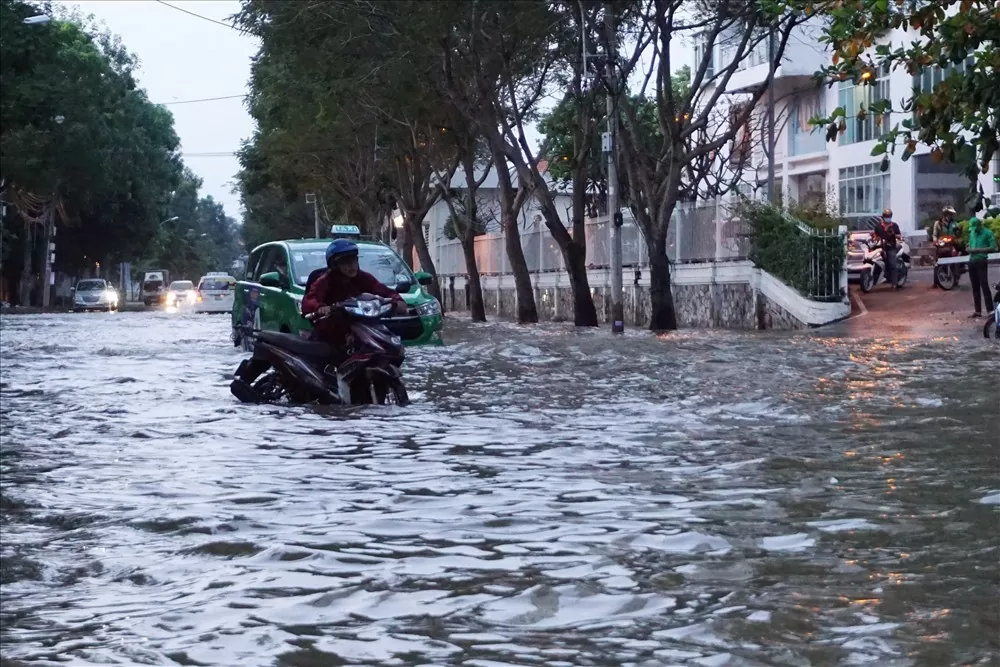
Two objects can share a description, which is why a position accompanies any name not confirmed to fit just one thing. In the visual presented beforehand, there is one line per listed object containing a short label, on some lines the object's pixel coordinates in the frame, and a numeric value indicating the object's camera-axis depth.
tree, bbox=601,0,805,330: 29.97
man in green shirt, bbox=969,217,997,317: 25.09
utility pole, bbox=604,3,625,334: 30.70
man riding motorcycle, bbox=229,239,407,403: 13.35
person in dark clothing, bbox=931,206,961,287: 33.10
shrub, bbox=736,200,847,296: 30.08
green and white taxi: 19.42
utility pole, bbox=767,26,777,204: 41.34
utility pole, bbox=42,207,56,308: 71.75
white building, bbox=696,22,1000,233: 47.66
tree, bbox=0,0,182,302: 39.41
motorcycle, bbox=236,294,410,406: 13.17
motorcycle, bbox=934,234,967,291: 32.34
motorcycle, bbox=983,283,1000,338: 21.73
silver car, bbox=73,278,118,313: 71.62
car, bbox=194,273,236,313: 50.84
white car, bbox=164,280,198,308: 85.67
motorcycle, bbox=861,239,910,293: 33.81
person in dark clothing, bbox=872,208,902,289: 33.59
